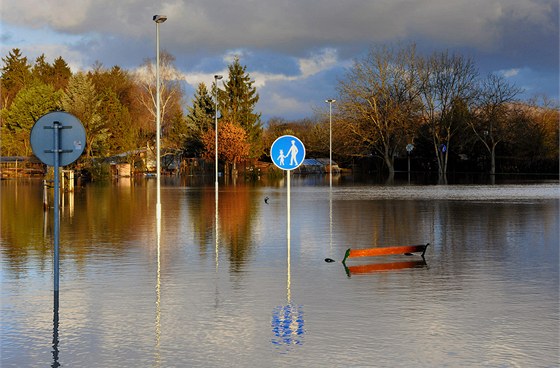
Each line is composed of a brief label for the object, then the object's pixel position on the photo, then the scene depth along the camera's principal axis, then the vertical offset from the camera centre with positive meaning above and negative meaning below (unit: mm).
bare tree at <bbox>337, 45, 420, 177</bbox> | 92375 +8231
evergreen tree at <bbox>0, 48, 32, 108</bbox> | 122256 +16508
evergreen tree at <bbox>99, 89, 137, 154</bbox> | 93375 +6746
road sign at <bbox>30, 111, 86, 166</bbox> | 10492 +543
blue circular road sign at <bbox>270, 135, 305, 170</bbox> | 17141 +528
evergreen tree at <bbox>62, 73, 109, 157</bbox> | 79562 +7312
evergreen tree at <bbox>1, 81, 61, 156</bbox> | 92438 +7597
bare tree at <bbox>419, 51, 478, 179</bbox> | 92750 +9287
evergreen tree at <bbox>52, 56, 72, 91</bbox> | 125125 +17514
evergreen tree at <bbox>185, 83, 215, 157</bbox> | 100938 +7290
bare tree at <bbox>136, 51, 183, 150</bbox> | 101750 +11904
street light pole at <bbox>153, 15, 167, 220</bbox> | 31234 +5083
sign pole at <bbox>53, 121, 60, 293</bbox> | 10516 -258
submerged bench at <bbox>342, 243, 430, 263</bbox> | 14797 -1400
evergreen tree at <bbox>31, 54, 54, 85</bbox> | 126069 +17730
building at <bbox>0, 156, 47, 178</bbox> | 80375 +1294
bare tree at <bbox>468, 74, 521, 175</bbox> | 93000 +6633
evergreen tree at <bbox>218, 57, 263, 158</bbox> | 97938 +9153
